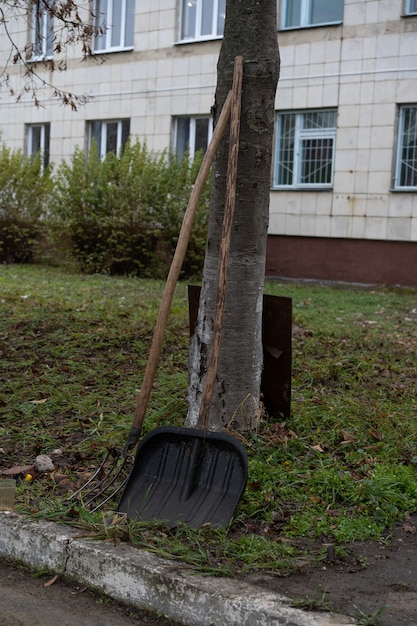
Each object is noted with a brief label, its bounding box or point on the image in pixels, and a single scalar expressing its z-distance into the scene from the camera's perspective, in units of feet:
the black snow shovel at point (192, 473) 13.23
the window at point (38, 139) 72.74
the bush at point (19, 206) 58.80
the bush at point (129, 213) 52.31
